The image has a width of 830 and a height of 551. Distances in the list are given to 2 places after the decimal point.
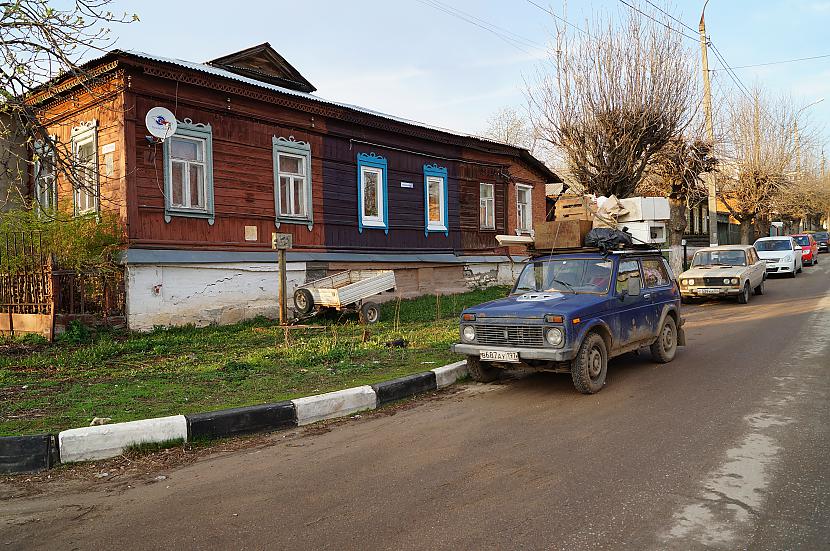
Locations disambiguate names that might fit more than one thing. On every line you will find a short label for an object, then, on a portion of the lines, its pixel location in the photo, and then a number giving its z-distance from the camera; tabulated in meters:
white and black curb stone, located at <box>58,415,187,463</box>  5.15
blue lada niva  6.88
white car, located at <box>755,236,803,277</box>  25.70
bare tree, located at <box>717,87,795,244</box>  34.84
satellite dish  11.87
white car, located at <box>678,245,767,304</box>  16.64
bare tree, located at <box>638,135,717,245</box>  22.12
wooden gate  10.13
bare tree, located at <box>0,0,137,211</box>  7.14
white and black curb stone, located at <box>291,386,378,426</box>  6.30
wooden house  11.84
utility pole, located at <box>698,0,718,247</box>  23.06
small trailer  12.51
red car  33.81
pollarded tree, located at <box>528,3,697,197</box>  19.14
